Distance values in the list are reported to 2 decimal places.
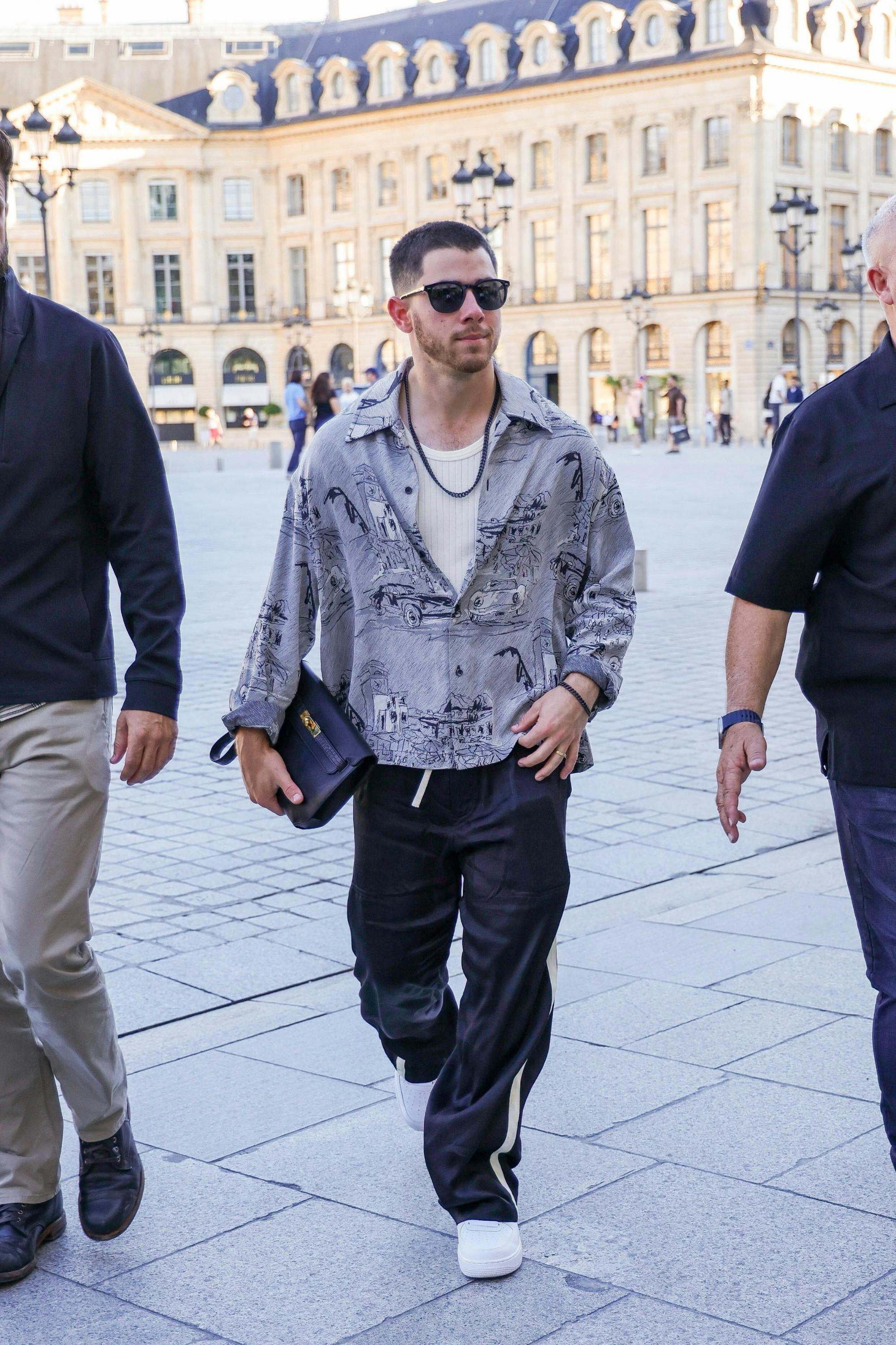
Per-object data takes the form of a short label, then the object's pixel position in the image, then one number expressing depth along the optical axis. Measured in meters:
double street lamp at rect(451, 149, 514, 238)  30.41
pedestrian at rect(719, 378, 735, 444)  51.53
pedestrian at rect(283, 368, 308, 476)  25.89
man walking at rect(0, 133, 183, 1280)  3.08
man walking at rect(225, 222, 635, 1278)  3.17
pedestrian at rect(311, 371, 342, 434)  22.20
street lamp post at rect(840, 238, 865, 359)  65.06
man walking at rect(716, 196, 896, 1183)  2.94
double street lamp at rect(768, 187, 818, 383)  39.31
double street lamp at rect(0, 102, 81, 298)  24.03
